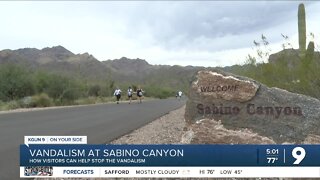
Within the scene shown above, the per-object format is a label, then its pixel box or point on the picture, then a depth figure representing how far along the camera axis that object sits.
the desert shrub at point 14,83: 40.19
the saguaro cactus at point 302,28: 15.12
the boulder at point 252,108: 8.22
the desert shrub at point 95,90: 64.88
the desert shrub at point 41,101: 37.78
